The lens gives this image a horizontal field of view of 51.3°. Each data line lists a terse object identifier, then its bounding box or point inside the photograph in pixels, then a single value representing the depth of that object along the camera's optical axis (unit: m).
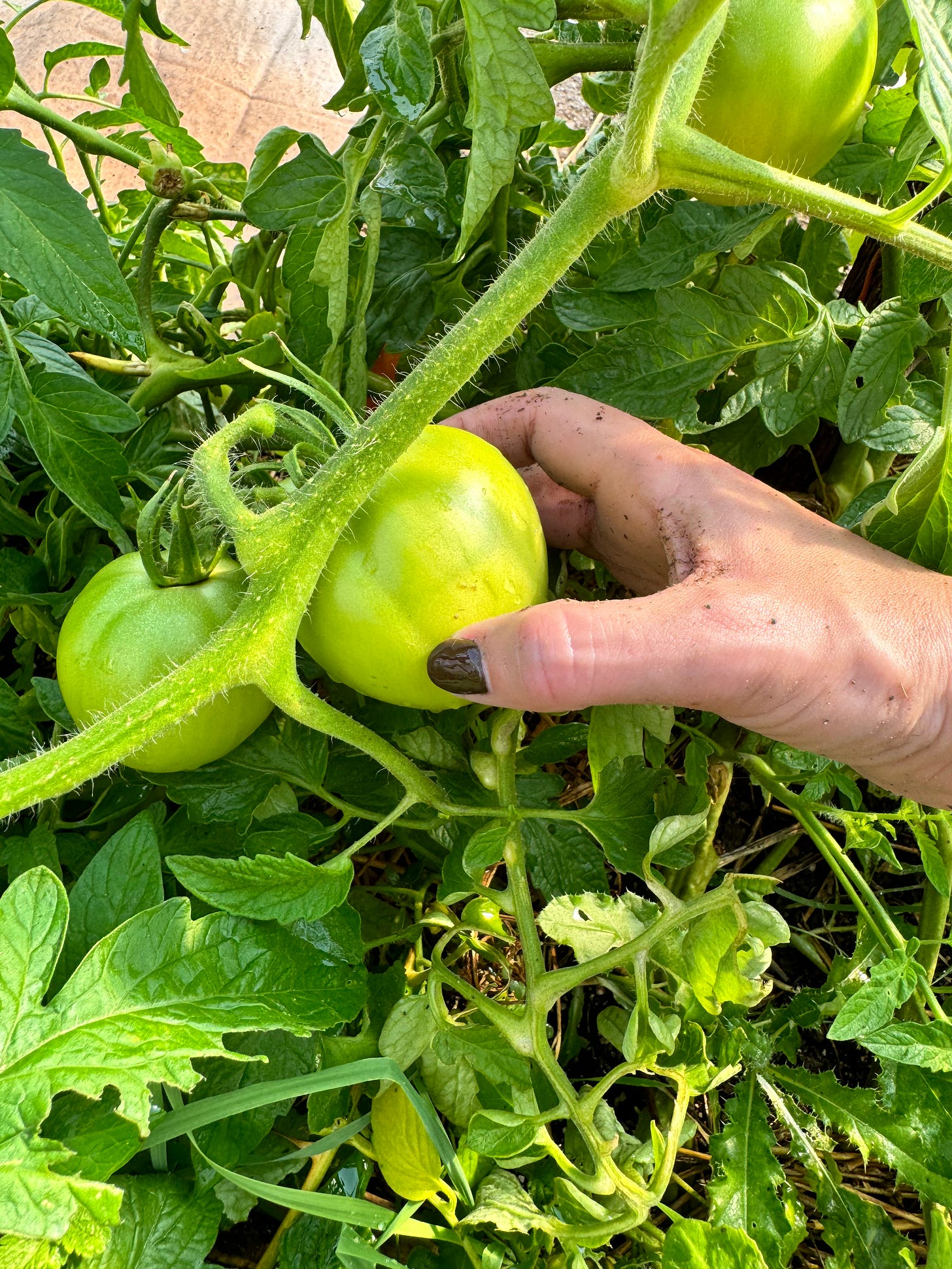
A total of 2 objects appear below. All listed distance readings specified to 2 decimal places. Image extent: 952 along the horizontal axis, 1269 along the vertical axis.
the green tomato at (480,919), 0.24
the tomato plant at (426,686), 0.18
